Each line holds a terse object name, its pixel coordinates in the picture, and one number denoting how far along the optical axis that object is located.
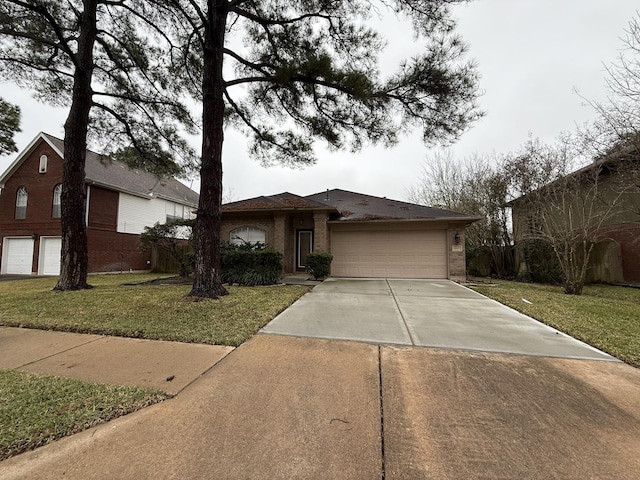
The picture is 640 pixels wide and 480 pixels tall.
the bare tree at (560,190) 8.69
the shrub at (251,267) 9.54
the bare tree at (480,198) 13.77
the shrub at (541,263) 11.10
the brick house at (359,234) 11.48
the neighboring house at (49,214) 15.02
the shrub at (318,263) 10.69
